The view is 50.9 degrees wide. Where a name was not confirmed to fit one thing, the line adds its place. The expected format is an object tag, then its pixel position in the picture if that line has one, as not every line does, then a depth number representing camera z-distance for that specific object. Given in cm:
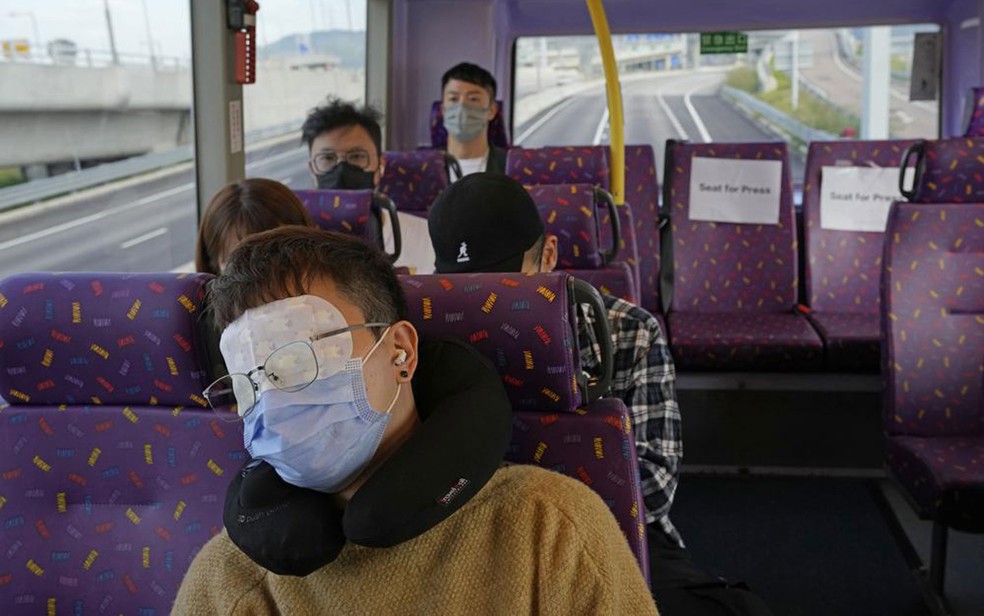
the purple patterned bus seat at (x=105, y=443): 178
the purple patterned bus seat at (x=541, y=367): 170
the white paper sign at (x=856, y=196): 501
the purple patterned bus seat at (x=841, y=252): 502
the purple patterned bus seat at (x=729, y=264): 508
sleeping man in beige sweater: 138
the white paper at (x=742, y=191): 511
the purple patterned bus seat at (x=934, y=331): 333
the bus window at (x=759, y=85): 627
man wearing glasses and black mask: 407
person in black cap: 215
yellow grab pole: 409
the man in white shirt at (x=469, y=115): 513
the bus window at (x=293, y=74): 467
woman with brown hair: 263
